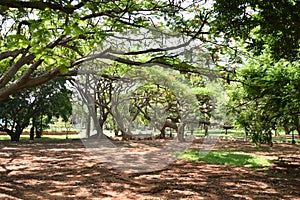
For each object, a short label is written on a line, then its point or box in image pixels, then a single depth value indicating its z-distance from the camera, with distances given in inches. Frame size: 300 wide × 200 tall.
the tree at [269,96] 228.5
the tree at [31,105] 721.0
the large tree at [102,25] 200.7
